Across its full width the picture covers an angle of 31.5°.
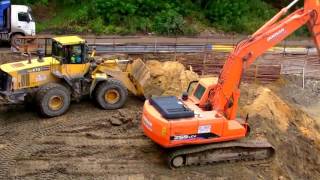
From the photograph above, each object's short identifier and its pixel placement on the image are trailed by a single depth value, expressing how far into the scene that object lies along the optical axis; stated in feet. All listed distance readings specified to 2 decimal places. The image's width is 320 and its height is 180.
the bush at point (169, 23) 105.33
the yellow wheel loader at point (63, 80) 60.29
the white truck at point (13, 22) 89.56
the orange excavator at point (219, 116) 52.13
